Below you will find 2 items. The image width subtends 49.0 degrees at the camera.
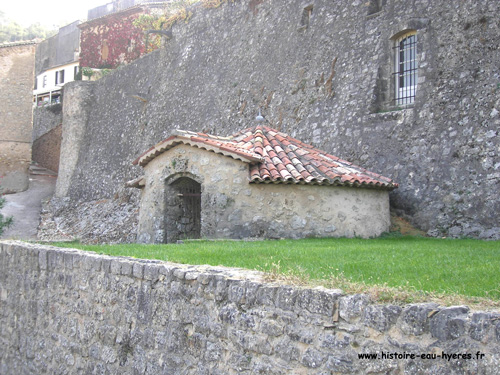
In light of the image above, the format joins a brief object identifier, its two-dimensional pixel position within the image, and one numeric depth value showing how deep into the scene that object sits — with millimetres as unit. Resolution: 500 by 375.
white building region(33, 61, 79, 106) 51969
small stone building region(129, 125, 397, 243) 12547
